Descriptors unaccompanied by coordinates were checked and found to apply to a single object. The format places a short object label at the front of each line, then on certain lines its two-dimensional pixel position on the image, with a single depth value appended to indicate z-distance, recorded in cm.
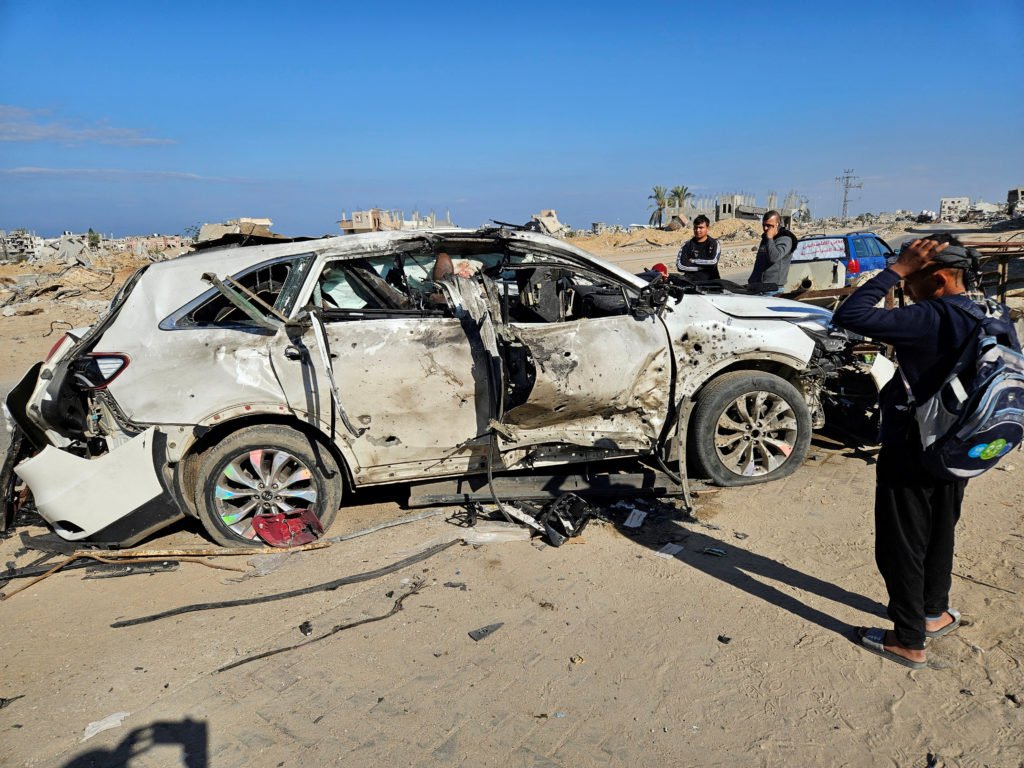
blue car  1375
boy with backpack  271
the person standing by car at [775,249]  796
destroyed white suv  409
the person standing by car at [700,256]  838
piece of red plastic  439
